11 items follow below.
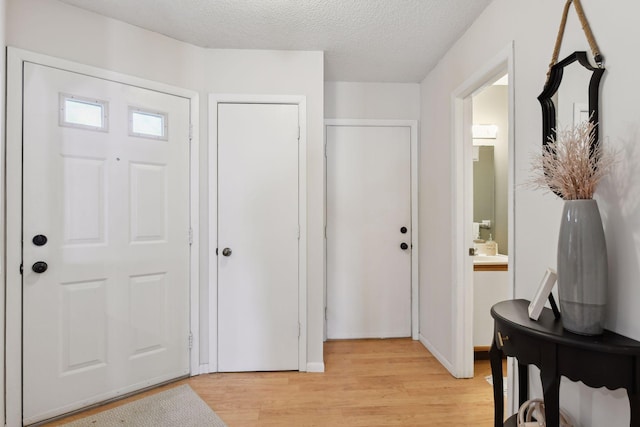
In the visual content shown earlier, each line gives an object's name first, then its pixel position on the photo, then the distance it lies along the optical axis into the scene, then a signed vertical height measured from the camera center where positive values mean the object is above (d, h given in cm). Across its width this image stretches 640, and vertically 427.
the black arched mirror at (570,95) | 116 +50
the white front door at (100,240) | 176 -16
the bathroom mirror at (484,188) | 296 +27
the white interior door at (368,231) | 297 -16
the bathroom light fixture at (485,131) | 295 +82
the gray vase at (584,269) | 104 -18
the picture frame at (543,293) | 118 -30
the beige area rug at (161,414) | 178 -122
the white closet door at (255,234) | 235 -15
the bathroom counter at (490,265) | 248 -40
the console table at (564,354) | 93 -47
